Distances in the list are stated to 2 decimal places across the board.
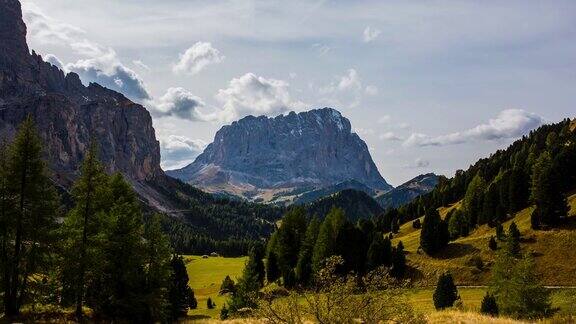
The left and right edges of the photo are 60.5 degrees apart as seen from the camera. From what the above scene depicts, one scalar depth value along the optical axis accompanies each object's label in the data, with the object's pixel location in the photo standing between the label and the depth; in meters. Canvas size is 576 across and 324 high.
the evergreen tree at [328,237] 72.94
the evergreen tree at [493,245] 71.31
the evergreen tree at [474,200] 94.06
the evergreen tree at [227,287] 98.11
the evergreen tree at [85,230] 34.81
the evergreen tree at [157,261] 39.19
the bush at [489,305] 41.47
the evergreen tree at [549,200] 70.62
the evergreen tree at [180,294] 64.12
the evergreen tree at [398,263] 73.44
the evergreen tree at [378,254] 73.06
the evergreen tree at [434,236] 77.62
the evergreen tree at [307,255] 76.38
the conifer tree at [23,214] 33.44
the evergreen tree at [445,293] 49.28
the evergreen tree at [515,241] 54.65
